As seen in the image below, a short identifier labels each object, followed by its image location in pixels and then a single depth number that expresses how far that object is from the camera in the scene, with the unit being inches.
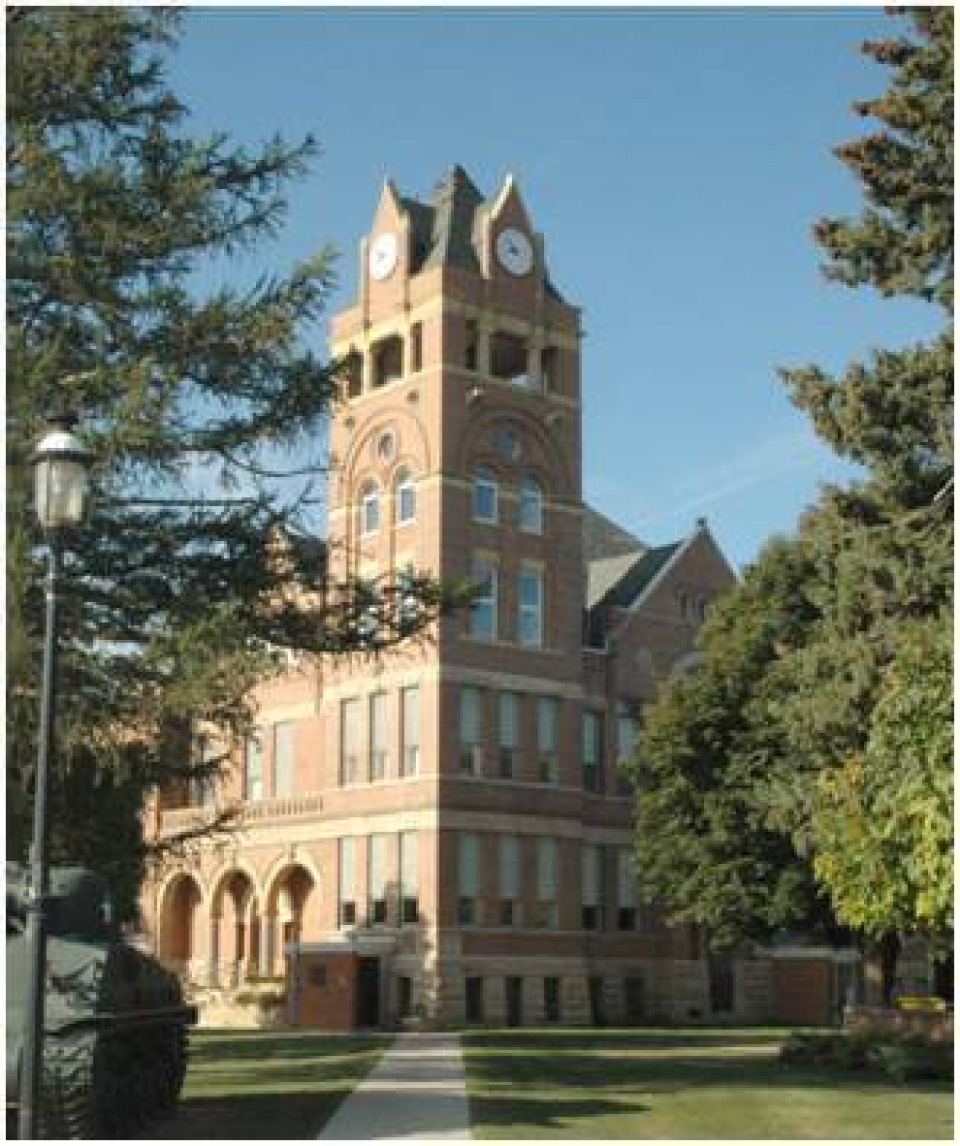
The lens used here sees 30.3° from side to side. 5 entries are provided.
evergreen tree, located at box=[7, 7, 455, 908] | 727.1
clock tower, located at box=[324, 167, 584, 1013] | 1860.2
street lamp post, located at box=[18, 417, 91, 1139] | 452.1
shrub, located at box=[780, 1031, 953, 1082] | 1016.4
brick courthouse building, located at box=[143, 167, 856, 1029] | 1850.4
